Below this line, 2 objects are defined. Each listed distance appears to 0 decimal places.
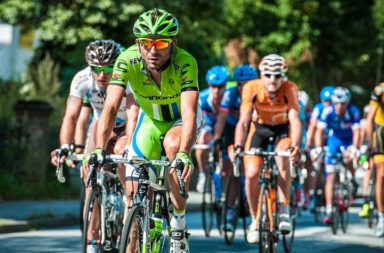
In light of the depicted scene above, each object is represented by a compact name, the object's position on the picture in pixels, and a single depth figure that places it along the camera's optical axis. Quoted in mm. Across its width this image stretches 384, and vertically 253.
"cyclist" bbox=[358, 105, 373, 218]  15467
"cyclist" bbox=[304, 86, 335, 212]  18109
